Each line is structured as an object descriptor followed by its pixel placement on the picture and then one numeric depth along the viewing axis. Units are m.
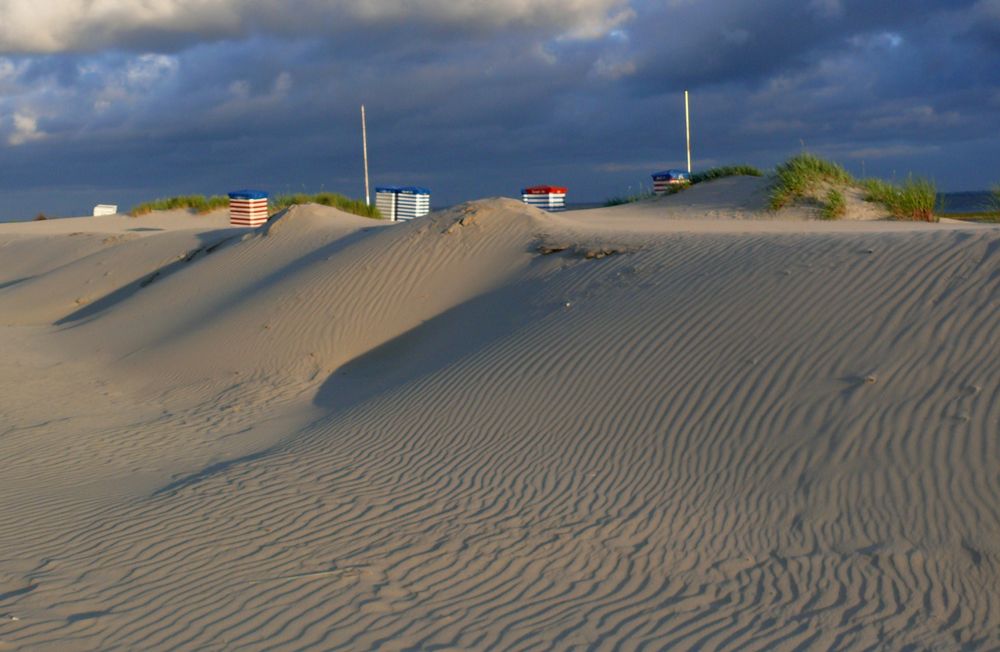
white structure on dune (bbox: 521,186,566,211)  26.34
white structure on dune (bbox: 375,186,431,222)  26.22
